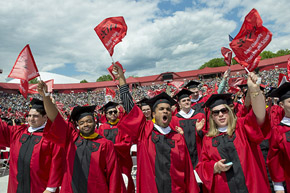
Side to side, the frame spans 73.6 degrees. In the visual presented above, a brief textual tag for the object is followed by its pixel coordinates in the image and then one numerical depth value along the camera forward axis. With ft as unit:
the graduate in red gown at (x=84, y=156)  8.44
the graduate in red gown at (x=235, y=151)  7.55
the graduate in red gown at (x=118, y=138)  11.96
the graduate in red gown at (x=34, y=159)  9.47
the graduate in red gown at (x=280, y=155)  8.98
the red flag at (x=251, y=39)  8.95
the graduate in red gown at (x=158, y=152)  8.46
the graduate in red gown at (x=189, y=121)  14.30
